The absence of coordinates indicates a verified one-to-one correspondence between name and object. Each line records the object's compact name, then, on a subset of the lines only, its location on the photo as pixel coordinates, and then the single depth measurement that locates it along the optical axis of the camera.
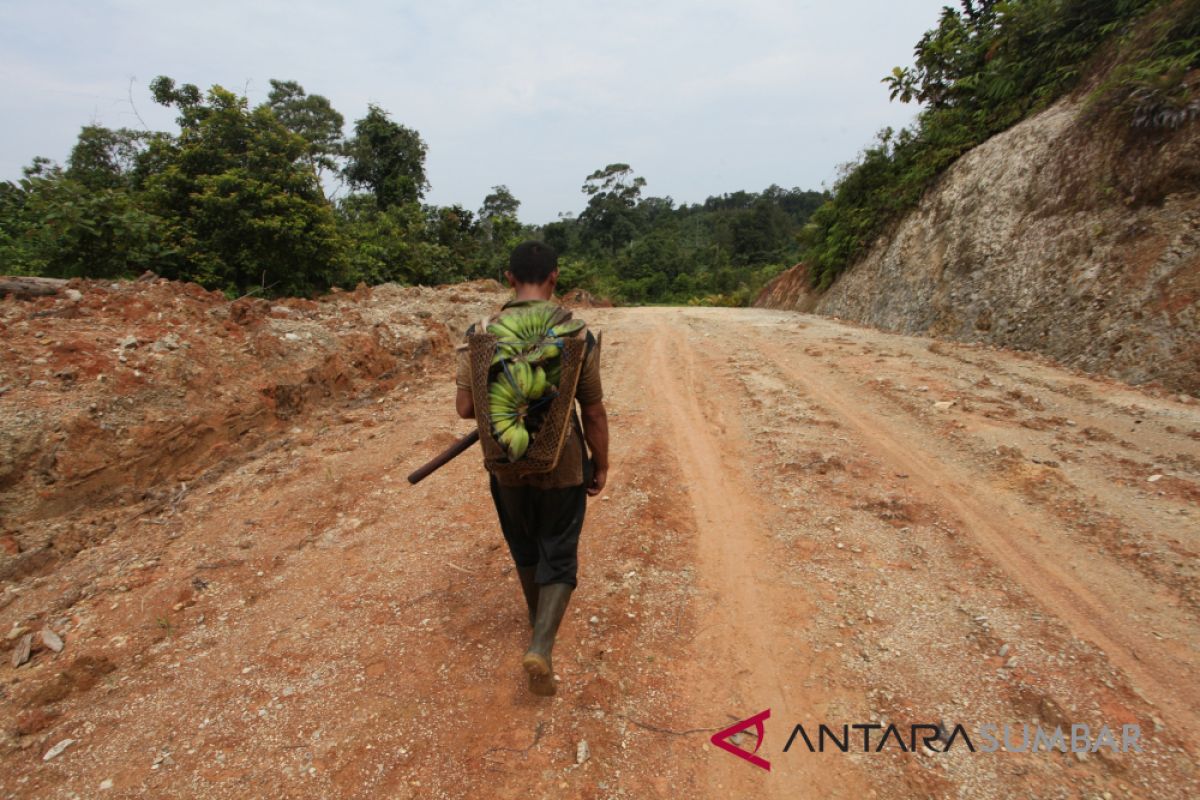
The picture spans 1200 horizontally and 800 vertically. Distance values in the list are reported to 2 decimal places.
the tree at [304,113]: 25.08
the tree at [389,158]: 21.53
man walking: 2.25
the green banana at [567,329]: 2.15
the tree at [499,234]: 23.36
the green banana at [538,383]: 2.07
